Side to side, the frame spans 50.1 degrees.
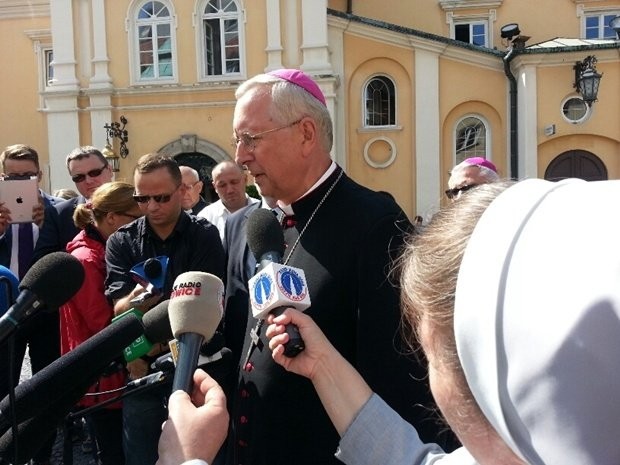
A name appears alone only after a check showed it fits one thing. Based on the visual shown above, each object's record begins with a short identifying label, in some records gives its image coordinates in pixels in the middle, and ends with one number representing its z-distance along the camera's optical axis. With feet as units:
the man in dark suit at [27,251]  14.33
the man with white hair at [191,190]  20.98
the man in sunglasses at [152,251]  10.57
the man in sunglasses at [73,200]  14.65
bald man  20.20
